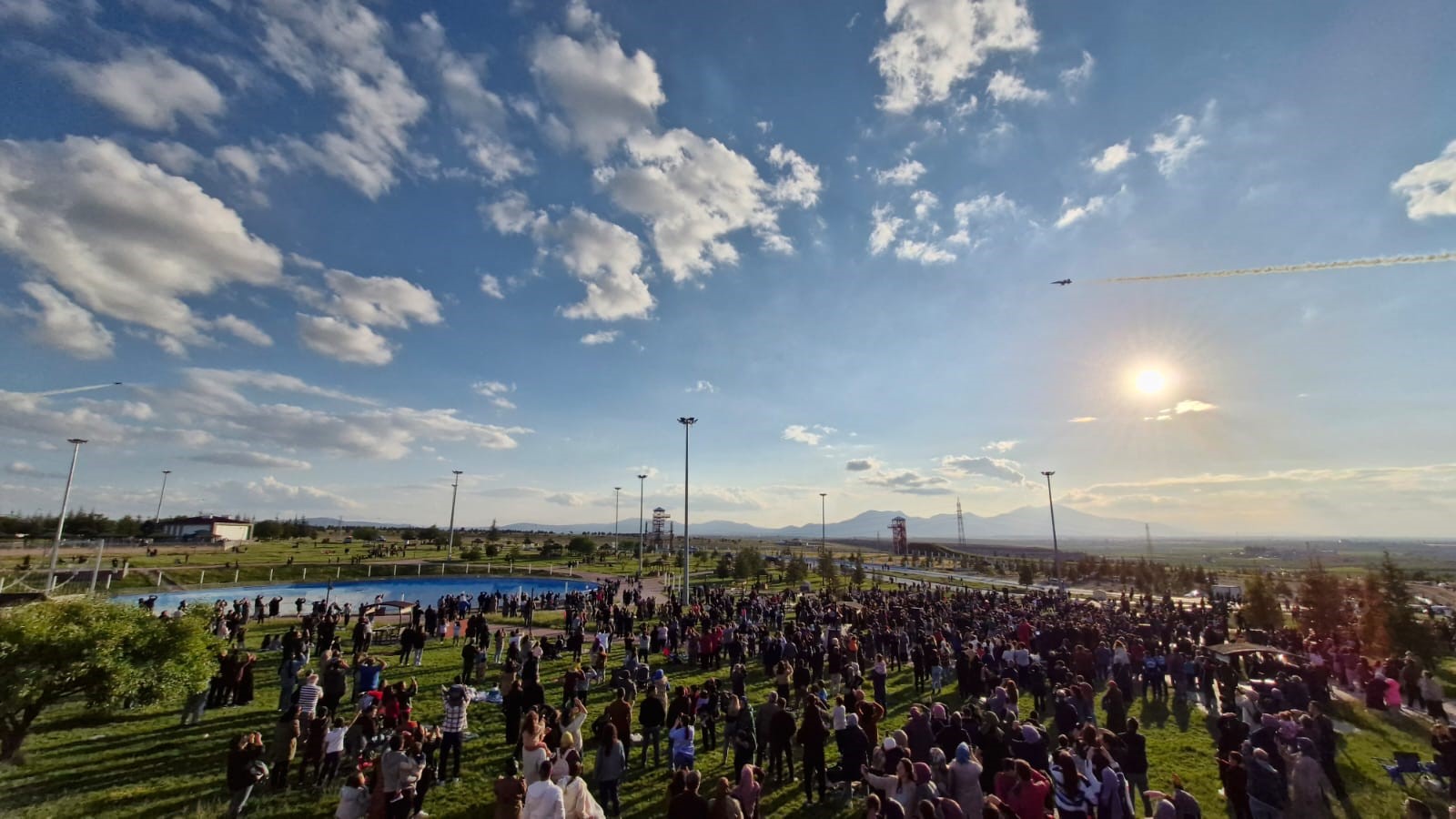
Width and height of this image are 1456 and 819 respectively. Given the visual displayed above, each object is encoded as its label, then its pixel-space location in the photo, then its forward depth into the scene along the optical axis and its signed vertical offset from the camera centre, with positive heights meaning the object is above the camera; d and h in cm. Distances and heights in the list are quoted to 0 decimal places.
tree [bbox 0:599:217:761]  1075 -281
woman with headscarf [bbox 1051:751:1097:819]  780 -351
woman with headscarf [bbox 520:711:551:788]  780 -306
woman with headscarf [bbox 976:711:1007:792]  919 -346
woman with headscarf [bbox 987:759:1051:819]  715 -327
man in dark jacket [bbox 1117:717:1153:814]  973 -381
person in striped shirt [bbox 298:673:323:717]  1116 -328
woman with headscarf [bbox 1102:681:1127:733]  1155 -360
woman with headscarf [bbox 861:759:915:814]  750 -338
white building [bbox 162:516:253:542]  8319 -171
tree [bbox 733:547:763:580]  5592 -425
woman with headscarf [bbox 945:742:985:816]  785 -343
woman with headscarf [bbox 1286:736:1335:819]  877 -388
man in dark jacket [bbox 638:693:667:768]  1159 -375
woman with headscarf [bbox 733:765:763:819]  752 -341
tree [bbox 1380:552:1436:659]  2170 -350
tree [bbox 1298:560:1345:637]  2536 -338
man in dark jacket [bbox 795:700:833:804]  997 -365
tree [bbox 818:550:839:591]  5209 -444
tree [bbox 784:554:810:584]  5353 -465
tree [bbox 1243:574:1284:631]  2744 -389
